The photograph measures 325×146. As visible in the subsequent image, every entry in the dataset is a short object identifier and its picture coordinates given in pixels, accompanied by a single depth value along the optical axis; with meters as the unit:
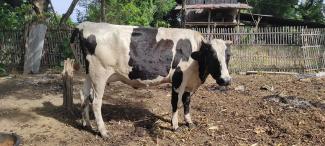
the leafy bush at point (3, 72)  13.35
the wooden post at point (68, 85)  7.72
